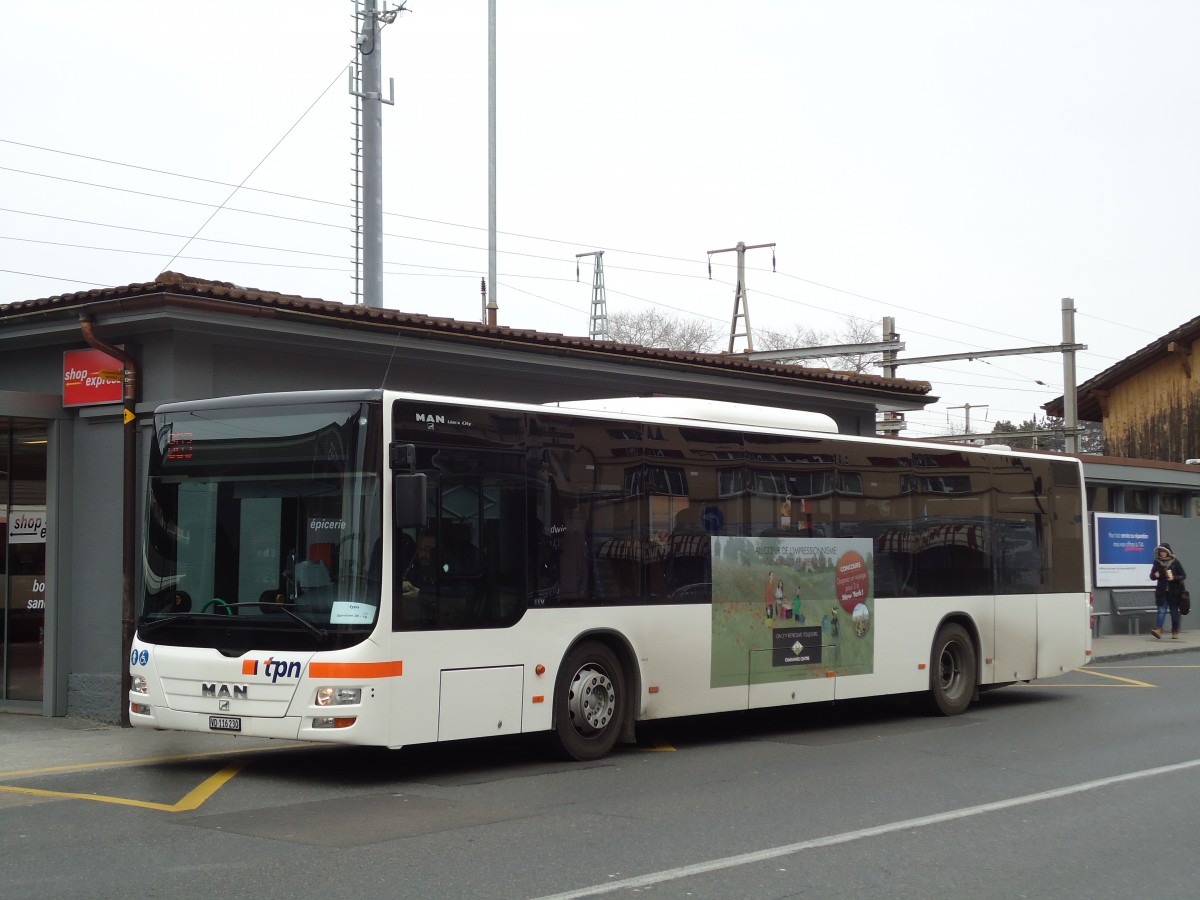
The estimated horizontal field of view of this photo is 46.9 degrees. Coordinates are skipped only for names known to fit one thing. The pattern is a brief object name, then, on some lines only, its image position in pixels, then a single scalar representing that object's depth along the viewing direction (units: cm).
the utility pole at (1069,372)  3341
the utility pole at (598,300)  5788
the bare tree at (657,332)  7425
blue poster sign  2745
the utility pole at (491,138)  2652
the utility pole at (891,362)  3252
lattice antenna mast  2216
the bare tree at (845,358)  6631
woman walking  2650
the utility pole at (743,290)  4712
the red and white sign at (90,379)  1389
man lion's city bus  974
